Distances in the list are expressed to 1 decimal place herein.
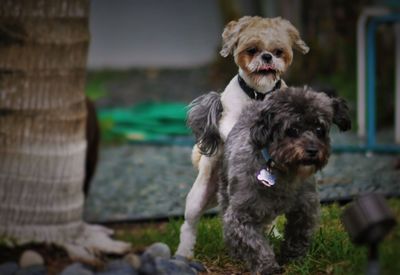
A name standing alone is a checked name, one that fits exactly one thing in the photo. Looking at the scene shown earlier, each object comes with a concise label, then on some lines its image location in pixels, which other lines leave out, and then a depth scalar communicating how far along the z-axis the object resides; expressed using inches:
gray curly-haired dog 314.0
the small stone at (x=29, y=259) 369.3
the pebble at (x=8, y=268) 364.5
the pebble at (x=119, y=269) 346.0
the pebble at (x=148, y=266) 347.9
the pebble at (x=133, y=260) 352.7
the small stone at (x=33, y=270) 360.2
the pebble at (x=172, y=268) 345.8
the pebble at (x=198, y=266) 355.4
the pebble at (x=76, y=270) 341.2
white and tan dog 333.0
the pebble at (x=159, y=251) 358.1
